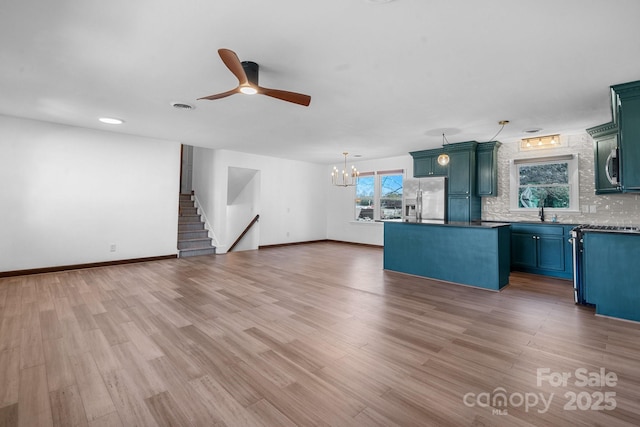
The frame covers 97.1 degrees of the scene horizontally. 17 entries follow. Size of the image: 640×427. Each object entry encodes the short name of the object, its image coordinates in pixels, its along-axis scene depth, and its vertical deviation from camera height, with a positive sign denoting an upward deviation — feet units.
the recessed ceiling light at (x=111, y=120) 14.87 +5.38
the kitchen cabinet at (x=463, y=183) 19.40 +2.91
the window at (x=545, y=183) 16.92 +2.71
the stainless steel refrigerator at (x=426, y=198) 20.76 +2.00
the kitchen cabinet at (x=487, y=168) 19.13 +3.93
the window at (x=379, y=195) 26.13 +2.76
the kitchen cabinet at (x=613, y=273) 9.87 -1.68
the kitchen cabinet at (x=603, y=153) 13.92 +3.85
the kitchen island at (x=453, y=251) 13.47 -1.40
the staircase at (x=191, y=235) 21.88 -1.12
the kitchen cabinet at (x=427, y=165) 21.37 +4.74
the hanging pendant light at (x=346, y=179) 29.02 +4.72
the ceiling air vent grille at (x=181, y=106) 12.51 +5.26
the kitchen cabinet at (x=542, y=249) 15.81 -1.36
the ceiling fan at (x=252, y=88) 7.87 +4.10
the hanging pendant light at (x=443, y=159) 16.43 +3.84
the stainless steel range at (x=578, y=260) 11.51 -1.41
